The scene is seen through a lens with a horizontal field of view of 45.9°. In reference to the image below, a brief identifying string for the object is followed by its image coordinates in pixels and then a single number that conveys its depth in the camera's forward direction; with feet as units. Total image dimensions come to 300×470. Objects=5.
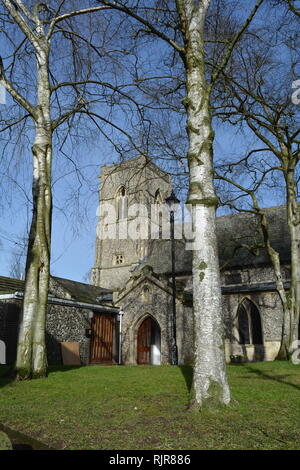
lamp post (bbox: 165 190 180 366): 49.12
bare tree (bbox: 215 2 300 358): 43.12
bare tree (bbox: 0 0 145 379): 27.07
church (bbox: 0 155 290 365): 56.46
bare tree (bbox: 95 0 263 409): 15.72
